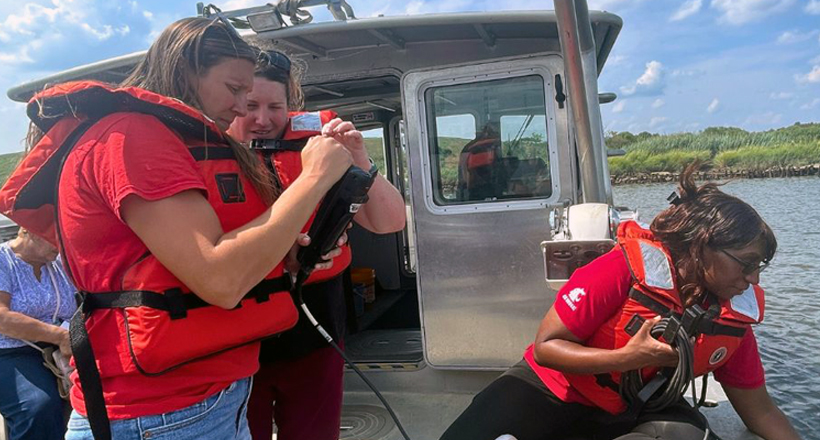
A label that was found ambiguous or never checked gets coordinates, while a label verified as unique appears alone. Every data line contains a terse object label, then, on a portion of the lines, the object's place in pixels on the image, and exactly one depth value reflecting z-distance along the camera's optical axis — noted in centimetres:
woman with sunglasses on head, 176
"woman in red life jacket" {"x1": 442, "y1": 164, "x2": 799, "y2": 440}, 189
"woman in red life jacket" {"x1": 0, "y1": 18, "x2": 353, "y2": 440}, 100
